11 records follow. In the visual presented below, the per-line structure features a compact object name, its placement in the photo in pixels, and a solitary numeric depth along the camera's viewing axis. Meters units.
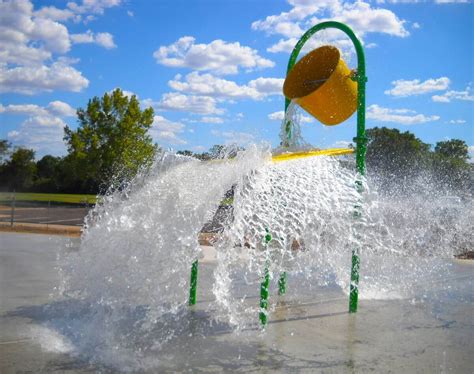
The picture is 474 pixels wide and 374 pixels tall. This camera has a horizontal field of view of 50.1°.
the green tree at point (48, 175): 39.45
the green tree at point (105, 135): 29.16
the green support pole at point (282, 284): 5.56
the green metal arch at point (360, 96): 4.89
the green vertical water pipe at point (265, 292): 4.21
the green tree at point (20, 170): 36.69
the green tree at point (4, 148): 30.63
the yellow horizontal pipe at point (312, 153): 4.72
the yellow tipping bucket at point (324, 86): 4.99
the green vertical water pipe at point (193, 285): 4.83
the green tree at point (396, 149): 21.00
